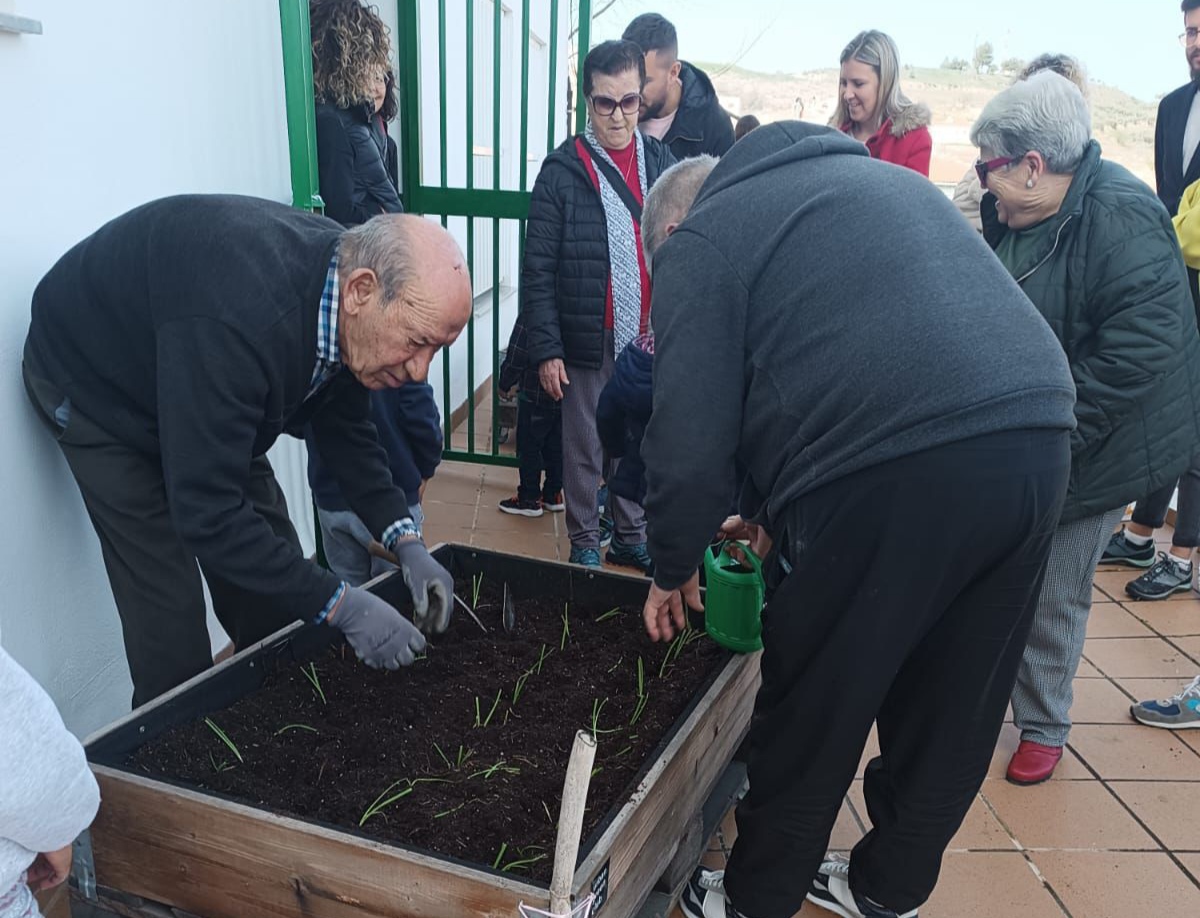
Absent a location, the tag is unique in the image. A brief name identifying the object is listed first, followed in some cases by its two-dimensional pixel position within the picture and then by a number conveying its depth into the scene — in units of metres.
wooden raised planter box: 1.42
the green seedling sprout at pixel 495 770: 1.84
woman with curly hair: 3.18
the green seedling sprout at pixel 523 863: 1.59
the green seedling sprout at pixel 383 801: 1.67
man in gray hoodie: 1.47
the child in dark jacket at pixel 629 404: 2.66
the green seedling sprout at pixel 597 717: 2.02
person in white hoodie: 1.06
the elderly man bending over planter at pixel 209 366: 1.63
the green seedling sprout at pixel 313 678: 2.12
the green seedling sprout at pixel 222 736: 1.83
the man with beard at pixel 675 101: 3.90
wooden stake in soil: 1.08
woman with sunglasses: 3.42
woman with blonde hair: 3.64
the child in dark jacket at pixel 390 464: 2.70
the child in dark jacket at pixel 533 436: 4.10
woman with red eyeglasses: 2.19
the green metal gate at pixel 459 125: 2.94
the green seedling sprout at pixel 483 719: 2.05
